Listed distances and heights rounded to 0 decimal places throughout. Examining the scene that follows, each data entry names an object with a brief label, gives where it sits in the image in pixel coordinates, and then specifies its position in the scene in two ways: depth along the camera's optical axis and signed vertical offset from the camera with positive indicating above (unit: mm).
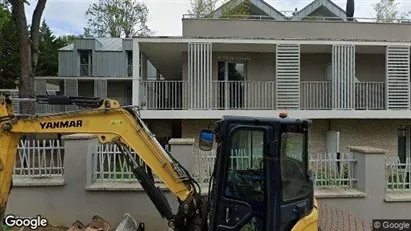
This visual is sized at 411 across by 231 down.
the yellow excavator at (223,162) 3908 -625
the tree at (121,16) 40531 +10504
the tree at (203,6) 28656 +8332
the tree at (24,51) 12922 +2089
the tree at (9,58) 30442 +4277
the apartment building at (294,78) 13016 +1202
